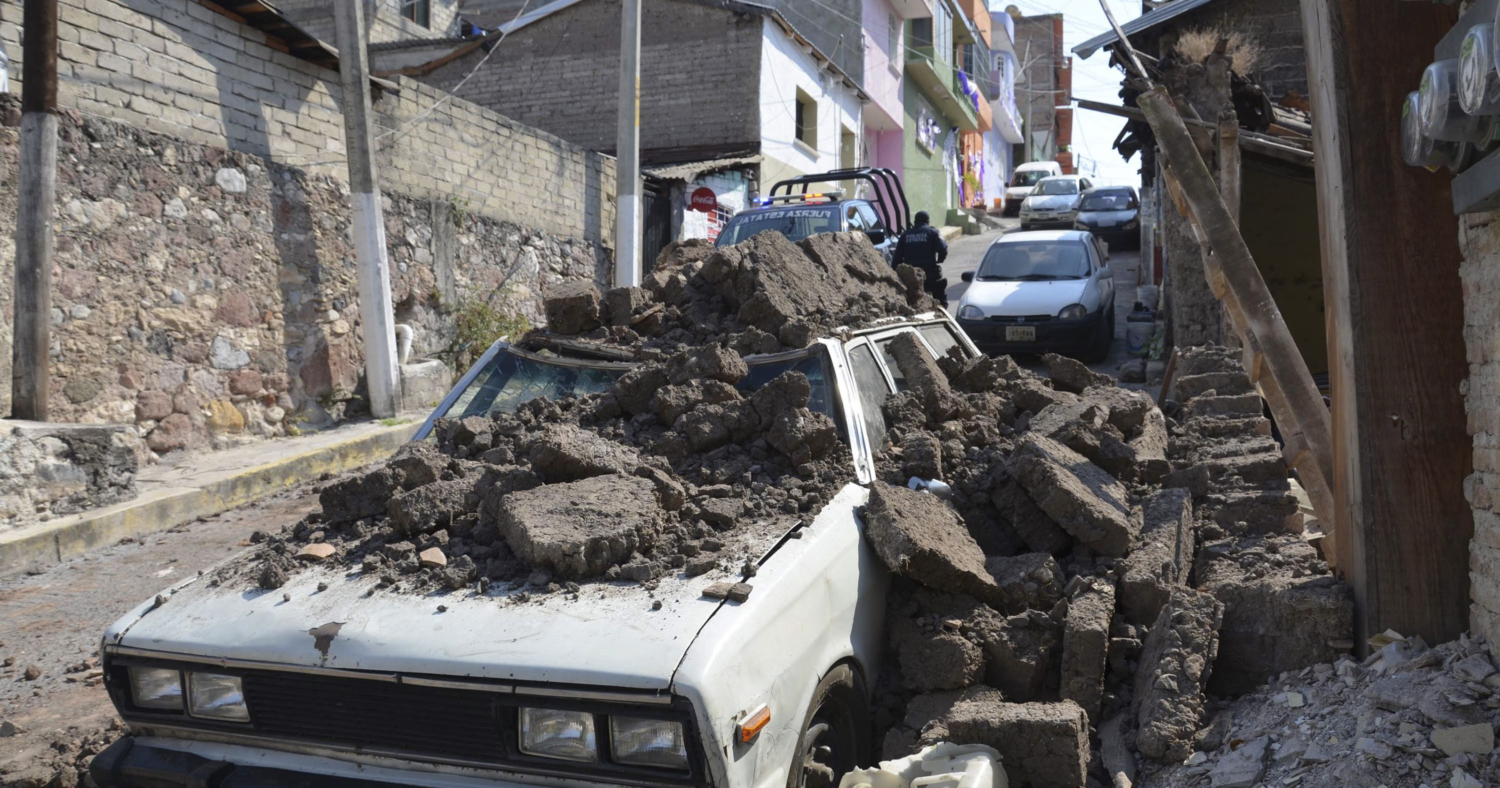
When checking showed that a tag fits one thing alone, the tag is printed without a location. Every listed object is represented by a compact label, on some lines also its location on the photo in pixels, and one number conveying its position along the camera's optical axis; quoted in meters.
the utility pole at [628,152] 14.05
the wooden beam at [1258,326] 4.36
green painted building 32.28
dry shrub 9.99
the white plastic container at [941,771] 2.76
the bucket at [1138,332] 13.15
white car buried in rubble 2.43
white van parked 39.06
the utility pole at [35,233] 6.96
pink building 27.91
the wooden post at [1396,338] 3.28
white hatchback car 12.38
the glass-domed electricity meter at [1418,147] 2.91
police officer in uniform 12.39
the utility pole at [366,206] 9.73
